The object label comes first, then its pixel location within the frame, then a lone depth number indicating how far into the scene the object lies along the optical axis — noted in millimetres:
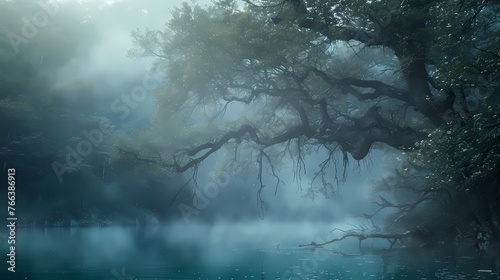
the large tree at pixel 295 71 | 21047
